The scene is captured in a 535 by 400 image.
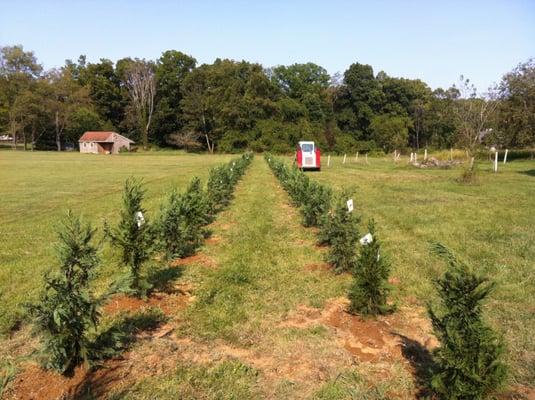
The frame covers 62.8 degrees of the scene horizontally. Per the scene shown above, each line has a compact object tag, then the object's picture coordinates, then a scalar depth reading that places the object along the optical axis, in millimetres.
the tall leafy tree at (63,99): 71125
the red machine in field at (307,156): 28234
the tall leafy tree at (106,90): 78438
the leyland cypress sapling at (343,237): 6918
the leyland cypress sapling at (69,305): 3752
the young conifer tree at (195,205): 8257
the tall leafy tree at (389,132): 67088
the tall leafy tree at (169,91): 75688
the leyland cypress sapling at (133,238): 5676
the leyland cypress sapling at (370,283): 5215
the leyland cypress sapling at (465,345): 3152
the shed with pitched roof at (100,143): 68438
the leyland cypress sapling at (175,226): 7195
